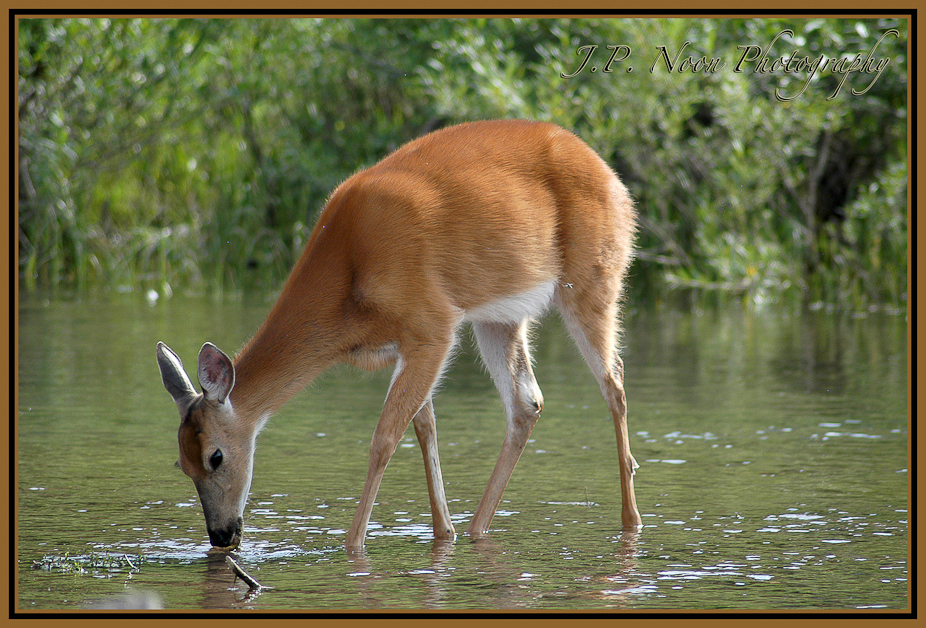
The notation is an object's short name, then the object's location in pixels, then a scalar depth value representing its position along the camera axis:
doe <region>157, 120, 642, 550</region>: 11.89
